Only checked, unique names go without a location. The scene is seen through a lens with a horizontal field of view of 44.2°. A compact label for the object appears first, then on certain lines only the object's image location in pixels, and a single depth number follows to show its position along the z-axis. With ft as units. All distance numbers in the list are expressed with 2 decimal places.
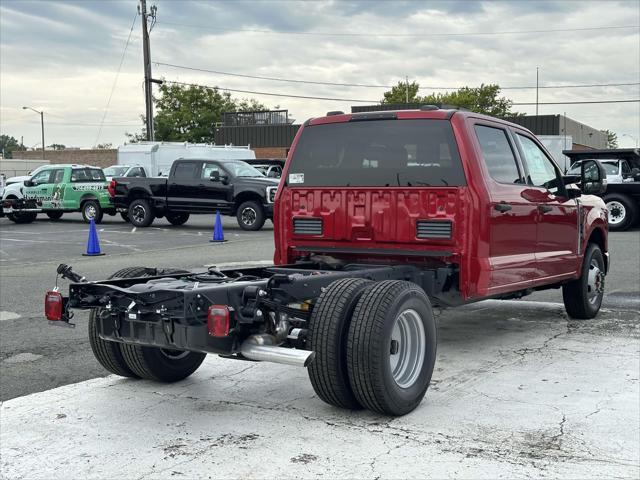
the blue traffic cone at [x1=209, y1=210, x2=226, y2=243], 60.54
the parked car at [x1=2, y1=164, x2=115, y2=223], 83.51
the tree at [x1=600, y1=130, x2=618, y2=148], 390.42
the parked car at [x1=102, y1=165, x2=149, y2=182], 102.73
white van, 116.37
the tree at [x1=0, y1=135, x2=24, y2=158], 530.68
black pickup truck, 70.49
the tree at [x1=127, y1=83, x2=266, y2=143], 246.88
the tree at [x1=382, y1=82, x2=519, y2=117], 242.17
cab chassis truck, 16.02
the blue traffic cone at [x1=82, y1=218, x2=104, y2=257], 52.49
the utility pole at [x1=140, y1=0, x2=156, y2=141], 129.29
